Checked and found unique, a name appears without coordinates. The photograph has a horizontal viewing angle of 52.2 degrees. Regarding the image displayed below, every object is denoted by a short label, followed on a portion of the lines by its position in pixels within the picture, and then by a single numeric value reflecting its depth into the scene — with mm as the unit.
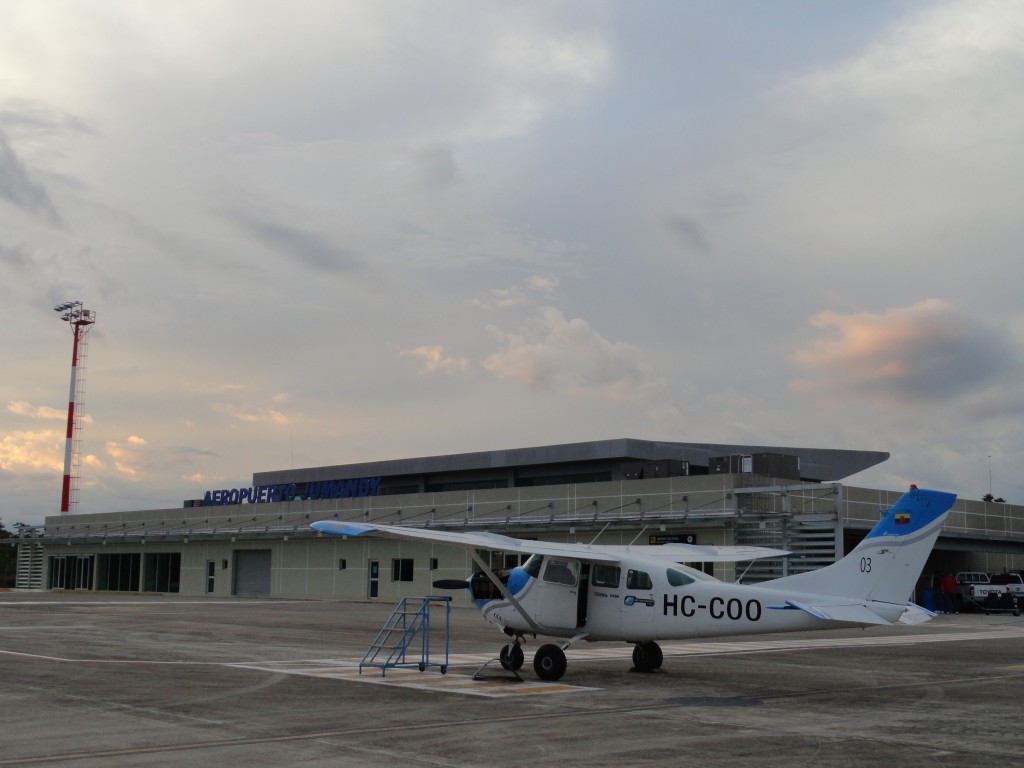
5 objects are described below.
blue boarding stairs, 19023
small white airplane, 17328
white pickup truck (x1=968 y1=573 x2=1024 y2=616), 46438
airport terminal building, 44562
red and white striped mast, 86375
